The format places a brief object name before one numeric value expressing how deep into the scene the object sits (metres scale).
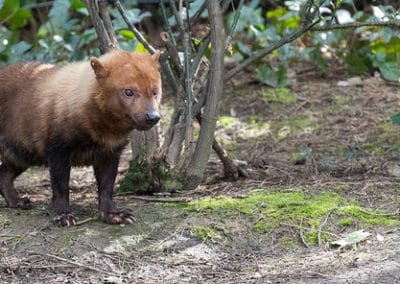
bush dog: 10.20
